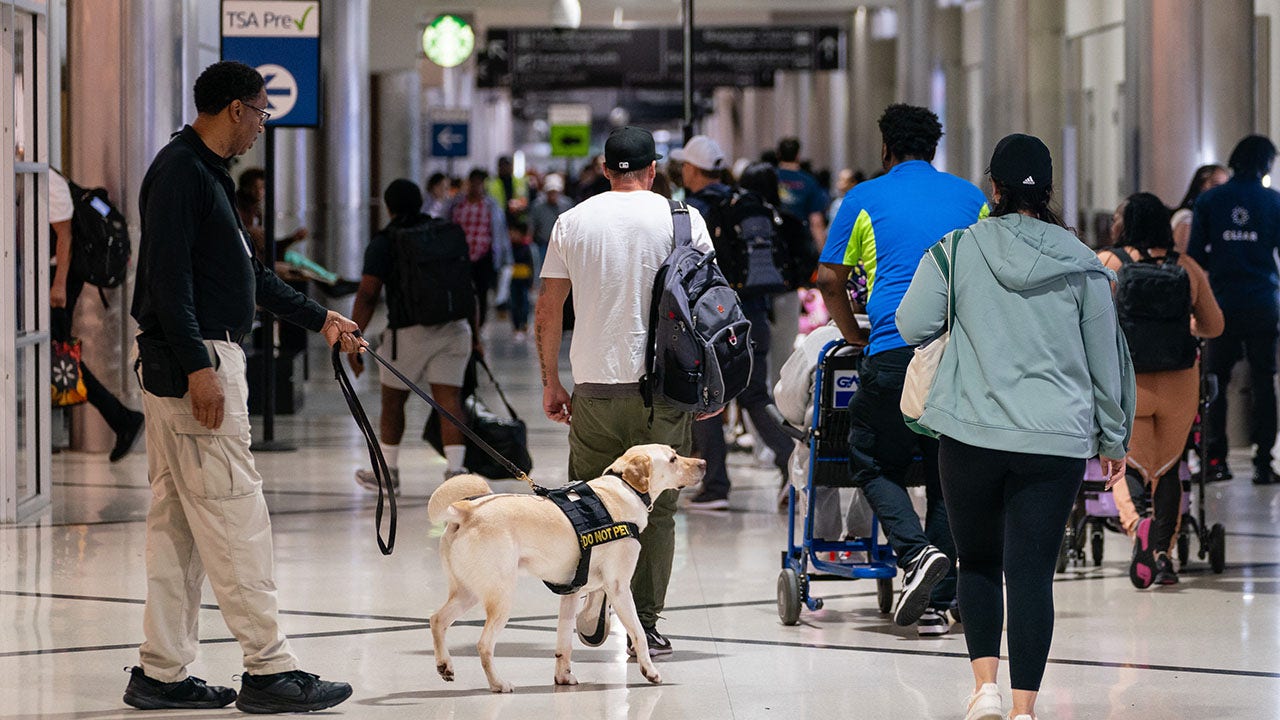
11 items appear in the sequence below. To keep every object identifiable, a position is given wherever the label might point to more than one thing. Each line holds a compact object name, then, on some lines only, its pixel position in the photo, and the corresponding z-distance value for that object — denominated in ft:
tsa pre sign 75.36
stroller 48.80
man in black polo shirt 31.48
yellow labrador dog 33.42
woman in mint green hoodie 29.94
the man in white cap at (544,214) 157.38
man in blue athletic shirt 39.88
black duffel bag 62.54
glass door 54.49
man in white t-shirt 37.17
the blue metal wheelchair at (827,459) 41.88
